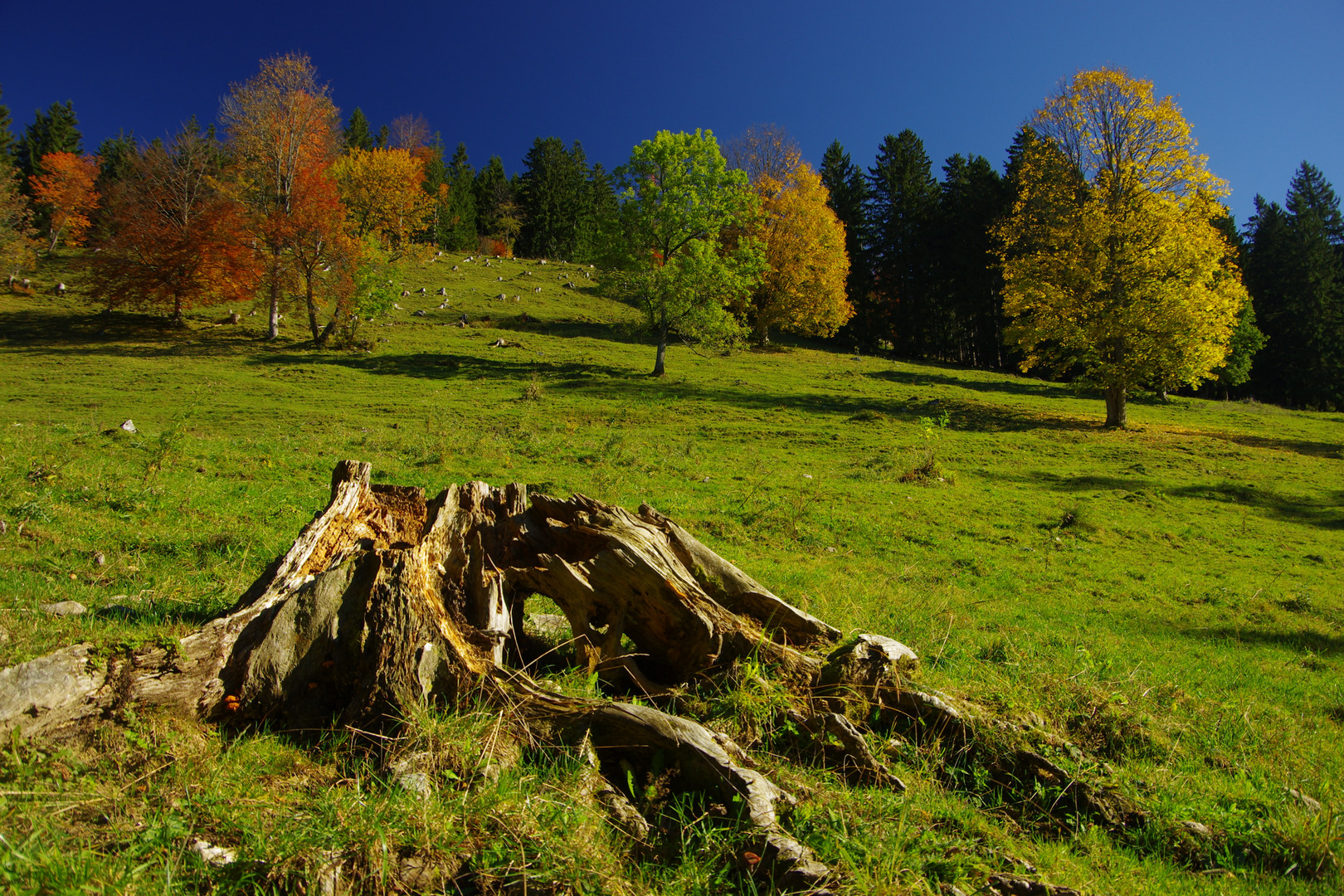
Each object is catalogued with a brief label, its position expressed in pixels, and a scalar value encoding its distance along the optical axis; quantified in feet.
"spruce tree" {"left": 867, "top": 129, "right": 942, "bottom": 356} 198.18
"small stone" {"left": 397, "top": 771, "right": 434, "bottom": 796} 9.98
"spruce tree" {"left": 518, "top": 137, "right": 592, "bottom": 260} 269.64
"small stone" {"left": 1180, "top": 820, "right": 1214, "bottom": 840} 11.75
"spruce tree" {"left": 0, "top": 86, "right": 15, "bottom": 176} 214.90
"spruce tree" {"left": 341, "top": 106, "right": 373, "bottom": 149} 270.26
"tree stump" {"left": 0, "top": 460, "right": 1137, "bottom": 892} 11.09
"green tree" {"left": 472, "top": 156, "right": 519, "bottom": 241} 269.03
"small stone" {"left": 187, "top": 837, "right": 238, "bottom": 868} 8.18
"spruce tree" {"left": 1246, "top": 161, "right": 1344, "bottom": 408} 158.71
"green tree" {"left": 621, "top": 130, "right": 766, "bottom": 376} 104.94
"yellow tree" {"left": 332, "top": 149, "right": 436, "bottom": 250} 136.77
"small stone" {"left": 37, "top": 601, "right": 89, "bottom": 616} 16.78
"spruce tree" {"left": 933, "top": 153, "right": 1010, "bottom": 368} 182.91
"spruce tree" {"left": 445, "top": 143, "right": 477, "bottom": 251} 243.19
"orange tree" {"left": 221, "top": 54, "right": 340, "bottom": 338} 111.86
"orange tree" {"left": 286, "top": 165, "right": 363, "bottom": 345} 109.40
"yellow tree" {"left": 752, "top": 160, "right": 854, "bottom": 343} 149.59
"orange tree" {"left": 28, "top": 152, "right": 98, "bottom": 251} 178.60
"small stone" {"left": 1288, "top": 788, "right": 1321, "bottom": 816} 12.74
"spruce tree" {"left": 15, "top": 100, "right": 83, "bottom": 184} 241.35
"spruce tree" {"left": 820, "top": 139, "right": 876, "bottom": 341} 203.41
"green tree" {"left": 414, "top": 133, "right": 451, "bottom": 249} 231.91
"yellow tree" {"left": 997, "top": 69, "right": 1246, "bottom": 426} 81.25
